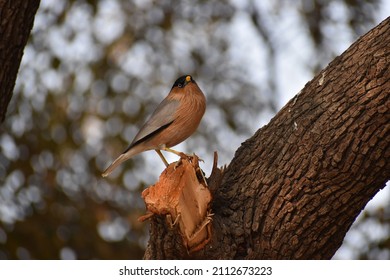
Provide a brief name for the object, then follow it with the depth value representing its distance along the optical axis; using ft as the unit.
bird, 33.32
